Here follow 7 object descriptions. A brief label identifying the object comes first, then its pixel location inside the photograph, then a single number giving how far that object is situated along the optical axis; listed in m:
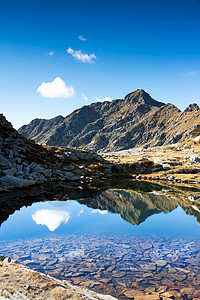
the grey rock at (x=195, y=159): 87.66
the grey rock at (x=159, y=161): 89.76
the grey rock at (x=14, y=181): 51.19
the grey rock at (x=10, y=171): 52.95
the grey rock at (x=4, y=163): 55.19
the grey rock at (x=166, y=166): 85.49
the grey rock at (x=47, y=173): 67.64
